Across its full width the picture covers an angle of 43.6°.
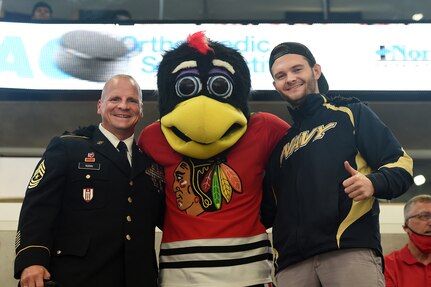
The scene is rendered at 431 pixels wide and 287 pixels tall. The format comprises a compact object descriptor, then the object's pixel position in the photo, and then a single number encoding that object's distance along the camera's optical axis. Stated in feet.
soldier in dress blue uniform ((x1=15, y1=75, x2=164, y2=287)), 6.31
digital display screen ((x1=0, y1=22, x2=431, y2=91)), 14.84
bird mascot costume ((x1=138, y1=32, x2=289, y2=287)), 6.85
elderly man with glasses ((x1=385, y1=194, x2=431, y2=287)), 10.60
